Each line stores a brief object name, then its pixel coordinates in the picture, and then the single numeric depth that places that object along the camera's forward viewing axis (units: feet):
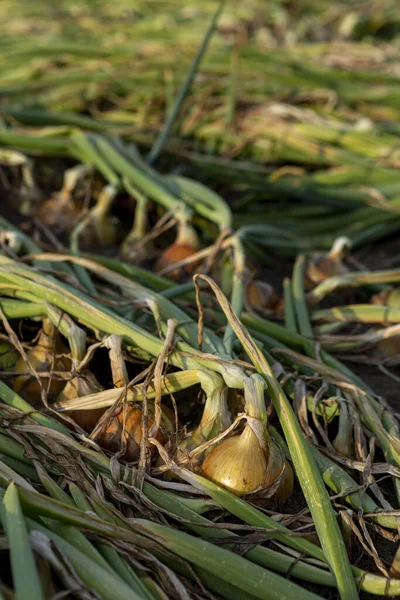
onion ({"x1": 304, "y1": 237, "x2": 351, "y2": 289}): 6.12
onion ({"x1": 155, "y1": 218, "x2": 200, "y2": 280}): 6.06
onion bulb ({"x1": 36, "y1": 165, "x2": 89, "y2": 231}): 7.00
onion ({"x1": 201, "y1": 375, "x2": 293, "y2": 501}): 3.41
